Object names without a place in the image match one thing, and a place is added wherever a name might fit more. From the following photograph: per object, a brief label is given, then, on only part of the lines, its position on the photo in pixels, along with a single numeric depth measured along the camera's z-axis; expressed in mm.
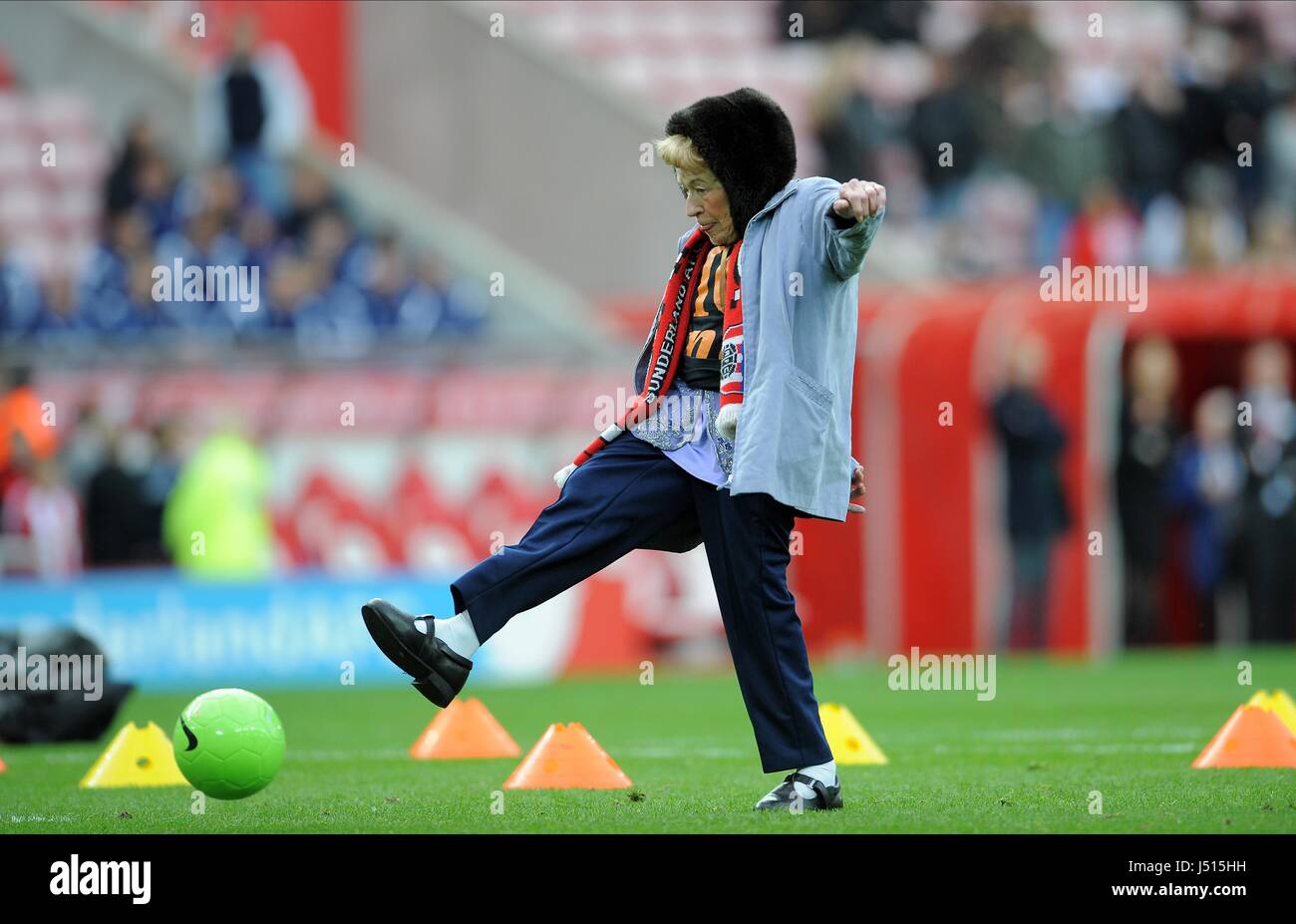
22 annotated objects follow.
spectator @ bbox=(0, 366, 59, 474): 17953
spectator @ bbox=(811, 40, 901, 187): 21359
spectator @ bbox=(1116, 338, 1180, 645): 19000
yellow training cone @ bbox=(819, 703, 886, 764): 9430
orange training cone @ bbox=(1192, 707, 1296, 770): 8891
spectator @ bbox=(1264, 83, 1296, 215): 22781
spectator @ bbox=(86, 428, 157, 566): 18016
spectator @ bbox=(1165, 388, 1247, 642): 19453
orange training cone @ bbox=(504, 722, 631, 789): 8438
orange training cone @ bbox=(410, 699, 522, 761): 10094
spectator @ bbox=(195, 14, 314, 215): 21734
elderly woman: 7223
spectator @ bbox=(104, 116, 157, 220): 20938
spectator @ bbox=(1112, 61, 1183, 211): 22297
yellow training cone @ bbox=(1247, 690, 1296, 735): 9078
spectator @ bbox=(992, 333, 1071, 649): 18234
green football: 7824
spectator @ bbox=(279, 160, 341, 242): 21156
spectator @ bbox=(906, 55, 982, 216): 21984
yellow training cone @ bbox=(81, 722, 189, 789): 9016
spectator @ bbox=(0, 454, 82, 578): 17531
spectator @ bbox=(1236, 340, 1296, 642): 19297
